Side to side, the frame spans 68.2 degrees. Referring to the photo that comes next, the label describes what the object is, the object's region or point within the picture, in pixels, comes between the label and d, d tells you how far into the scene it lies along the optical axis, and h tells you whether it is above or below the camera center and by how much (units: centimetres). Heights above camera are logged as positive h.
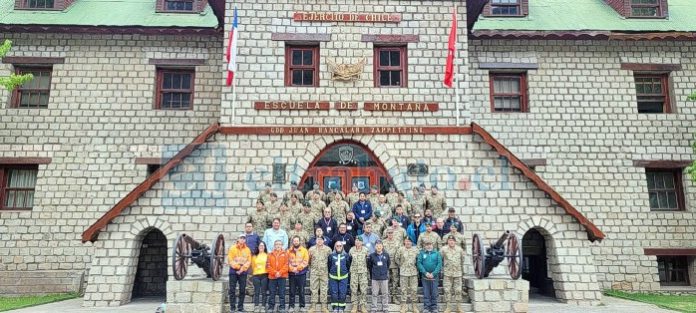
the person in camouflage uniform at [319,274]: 1044 -72
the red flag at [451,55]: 1375 +486
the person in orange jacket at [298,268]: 1034 -59
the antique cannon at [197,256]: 1060 -37
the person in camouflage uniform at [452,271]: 1062 -66
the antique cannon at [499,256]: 1088 -36
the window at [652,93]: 1748 +492
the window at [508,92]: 1725 +489
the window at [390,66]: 1478 +491
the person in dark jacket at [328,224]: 1145 +32
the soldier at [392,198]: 1253 +98
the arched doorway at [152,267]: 1593 -89
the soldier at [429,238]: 1099 +1
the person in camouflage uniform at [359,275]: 1044 -74
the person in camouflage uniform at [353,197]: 1258 +101
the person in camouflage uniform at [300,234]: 1115 +10
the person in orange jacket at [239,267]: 1039 -57
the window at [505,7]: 1847 +824
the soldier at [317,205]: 1211 +78
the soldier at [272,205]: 1229 +80
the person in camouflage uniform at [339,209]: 1217 +69
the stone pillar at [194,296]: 1057 -118
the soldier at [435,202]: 1267 +89
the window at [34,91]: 1677 +476
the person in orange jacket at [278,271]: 1032 -65
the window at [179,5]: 1820 +818
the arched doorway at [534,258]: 1594 -62
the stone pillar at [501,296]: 1084 -120
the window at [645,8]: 1848 +823
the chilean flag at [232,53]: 1337 +479
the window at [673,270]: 1678 -101
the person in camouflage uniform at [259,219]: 1207 +45
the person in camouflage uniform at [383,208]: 1238 +73
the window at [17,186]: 1620 +163
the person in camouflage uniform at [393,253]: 1100 -31
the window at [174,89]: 1700 +490
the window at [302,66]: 1467 +488
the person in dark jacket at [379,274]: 1042 -71
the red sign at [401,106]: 1437 +366
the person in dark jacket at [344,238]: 1099 +1
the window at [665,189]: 1700 +163
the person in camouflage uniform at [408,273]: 1054 -70
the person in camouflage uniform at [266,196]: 1252 +103
